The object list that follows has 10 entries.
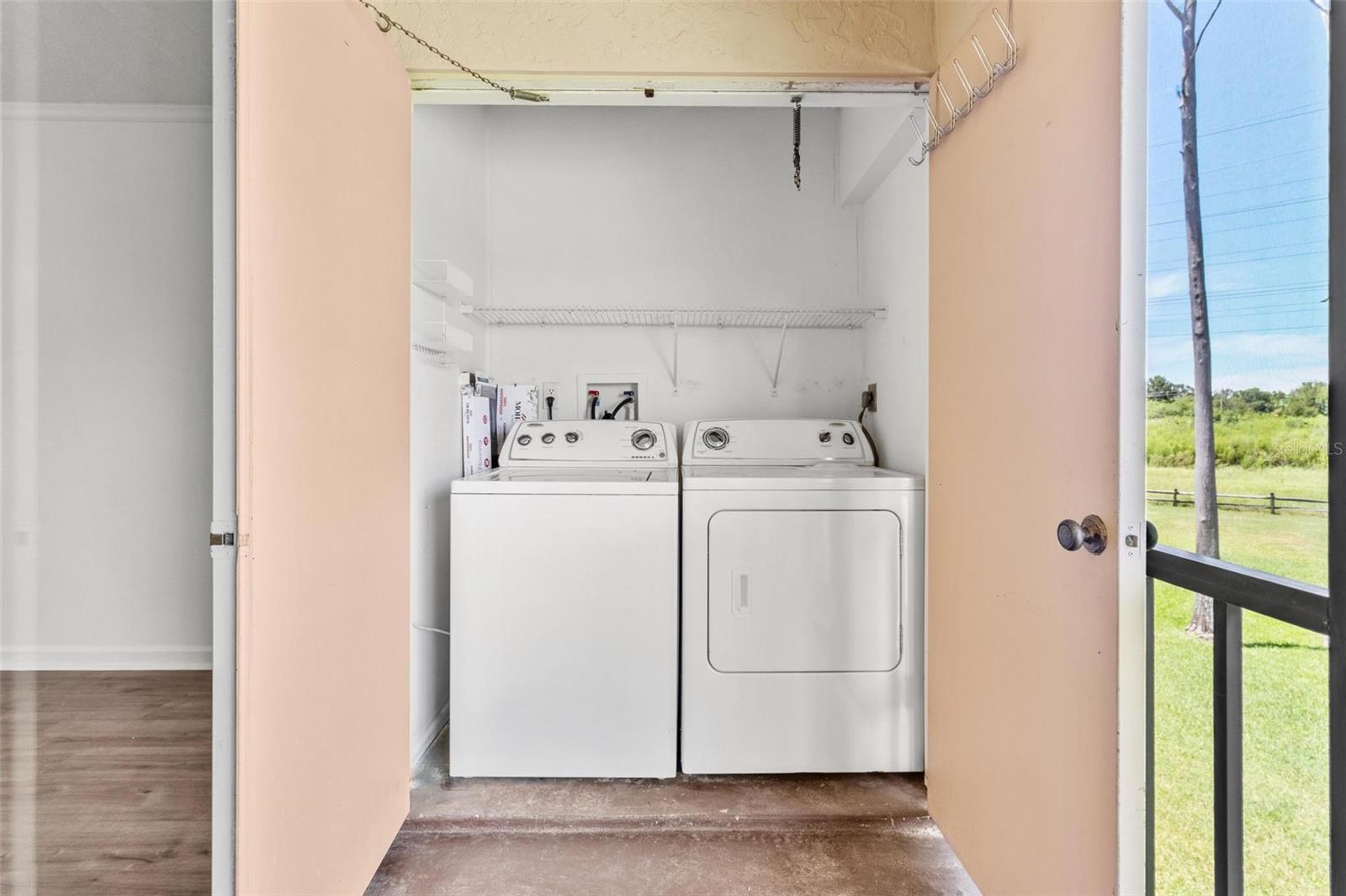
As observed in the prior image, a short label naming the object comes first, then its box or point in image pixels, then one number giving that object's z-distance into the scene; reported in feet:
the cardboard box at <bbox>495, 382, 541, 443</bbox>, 8.29
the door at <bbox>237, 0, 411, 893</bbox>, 3.27
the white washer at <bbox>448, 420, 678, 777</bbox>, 5.91
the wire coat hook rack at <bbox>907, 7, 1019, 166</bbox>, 3.89
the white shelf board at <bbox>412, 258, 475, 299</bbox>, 6.02
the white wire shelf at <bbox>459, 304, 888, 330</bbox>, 8.16
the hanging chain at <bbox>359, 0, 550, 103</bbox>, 4.75
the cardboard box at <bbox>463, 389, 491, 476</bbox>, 7.29
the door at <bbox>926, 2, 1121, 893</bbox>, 3.17
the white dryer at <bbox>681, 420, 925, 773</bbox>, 5.97
